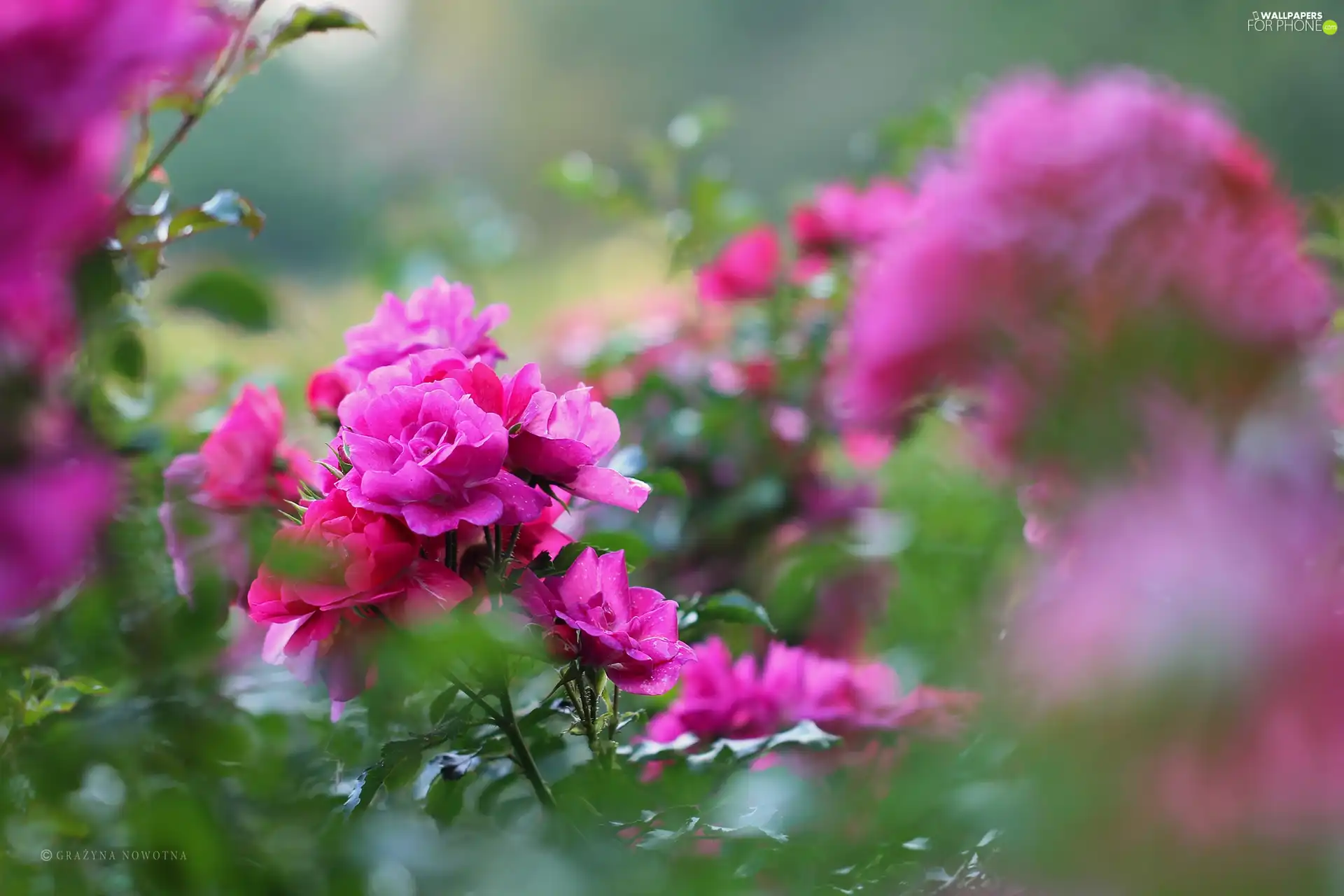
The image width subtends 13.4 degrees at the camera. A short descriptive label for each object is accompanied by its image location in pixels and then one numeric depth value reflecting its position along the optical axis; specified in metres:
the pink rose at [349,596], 1.52
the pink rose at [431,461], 1.53
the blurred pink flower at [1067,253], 1.71
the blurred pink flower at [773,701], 1.68
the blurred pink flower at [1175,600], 1.39
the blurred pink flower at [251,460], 1.64
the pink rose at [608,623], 1.54
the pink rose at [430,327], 1.61
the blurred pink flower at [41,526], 1.41
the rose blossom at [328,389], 1.64
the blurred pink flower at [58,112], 1.41
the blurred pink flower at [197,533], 1.52
